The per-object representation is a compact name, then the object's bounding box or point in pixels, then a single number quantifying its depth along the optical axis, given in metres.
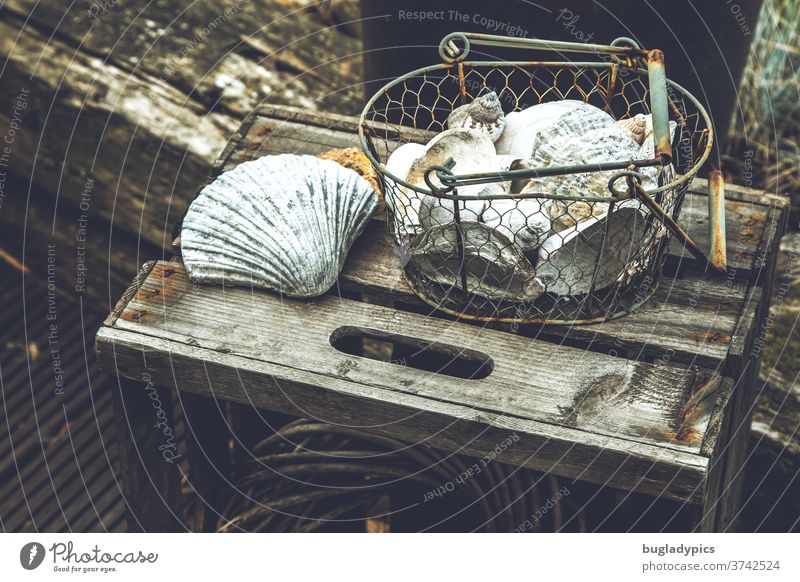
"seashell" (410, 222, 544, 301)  1.54
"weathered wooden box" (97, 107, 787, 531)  1.51
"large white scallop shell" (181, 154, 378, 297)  1.58
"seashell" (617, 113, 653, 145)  1.60
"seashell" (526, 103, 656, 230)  1.55
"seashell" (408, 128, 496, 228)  1.58
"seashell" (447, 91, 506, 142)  1.60
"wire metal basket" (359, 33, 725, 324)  1.51
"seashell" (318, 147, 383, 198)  1.65
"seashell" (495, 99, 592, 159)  1.60
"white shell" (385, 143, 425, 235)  1.57
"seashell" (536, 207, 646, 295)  1.53
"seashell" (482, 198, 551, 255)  1.53
